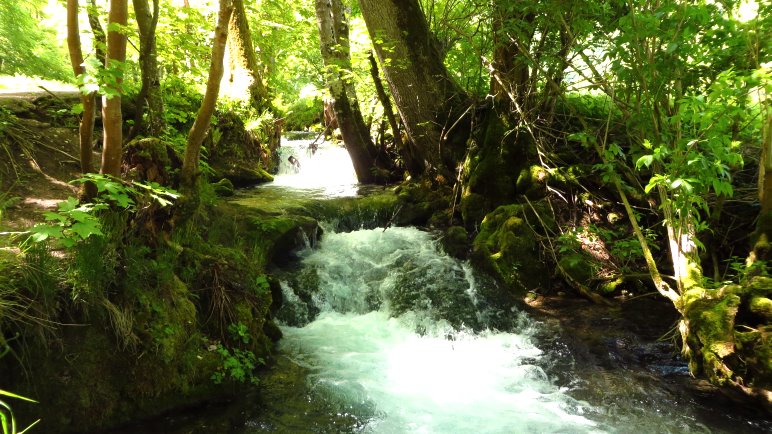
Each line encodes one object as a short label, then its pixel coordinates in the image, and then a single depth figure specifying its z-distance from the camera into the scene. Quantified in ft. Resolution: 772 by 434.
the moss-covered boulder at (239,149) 31.56
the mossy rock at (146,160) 13.16
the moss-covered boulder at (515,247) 20.92
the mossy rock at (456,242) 23.11
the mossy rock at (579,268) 20.10
